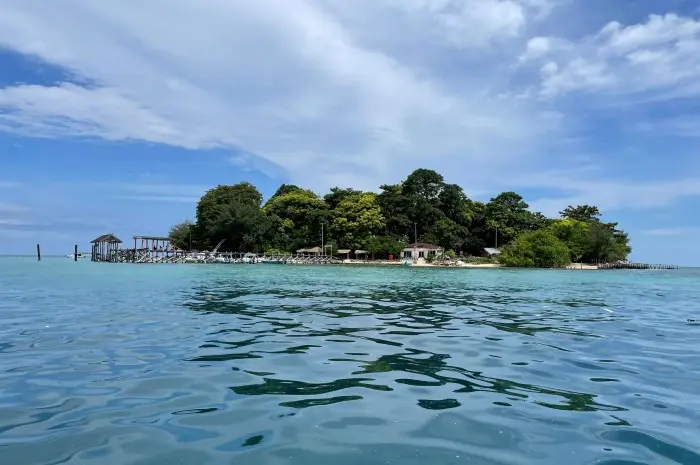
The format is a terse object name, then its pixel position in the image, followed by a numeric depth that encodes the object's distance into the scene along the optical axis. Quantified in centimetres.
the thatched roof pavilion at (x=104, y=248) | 7118
